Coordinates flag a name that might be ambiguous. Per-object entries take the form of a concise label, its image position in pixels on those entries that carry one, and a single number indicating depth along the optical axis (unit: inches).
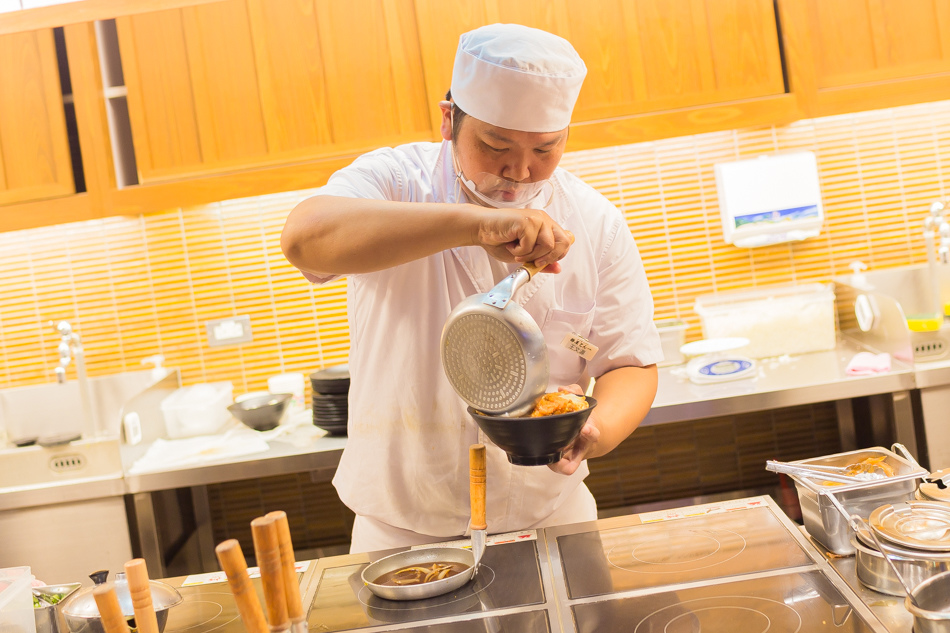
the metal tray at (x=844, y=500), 46.6
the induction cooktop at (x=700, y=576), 40.4
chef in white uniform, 52.1
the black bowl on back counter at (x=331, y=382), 100.7
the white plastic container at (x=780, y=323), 111.6
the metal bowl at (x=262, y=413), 106.3
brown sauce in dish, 48.0
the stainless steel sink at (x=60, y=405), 121.1
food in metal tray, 49.9
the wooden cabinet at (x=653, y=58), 104.3
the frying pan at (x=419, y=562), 46.1
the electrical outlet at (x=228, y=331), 122.4
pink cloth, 97.3
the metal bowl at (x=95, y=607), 43.0
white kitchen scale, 102.7
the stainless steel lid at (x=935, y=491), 48.9
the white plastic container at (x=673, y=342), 115.2
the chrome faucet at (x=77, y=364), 112.0
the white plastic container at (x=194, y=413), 109.9
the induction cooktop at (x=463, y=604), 43.3
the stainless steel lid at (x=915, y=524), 41.3
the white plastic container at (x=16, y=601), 41.9
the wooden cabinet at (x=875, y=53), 106.2
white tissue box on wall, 115.4
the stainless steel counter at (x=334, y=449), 96.1
